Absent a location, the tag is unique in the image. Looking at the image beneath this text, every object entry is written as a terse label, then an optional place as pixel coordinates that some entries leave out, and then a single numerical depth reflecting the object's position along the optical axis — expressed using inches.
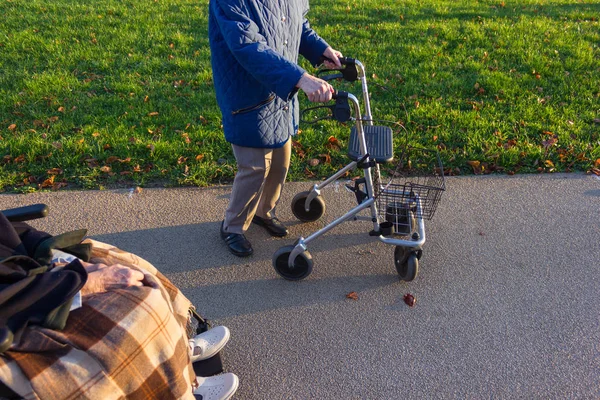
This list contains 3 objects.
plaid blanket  66.0
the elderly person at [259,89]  107.3
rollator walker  120.9
